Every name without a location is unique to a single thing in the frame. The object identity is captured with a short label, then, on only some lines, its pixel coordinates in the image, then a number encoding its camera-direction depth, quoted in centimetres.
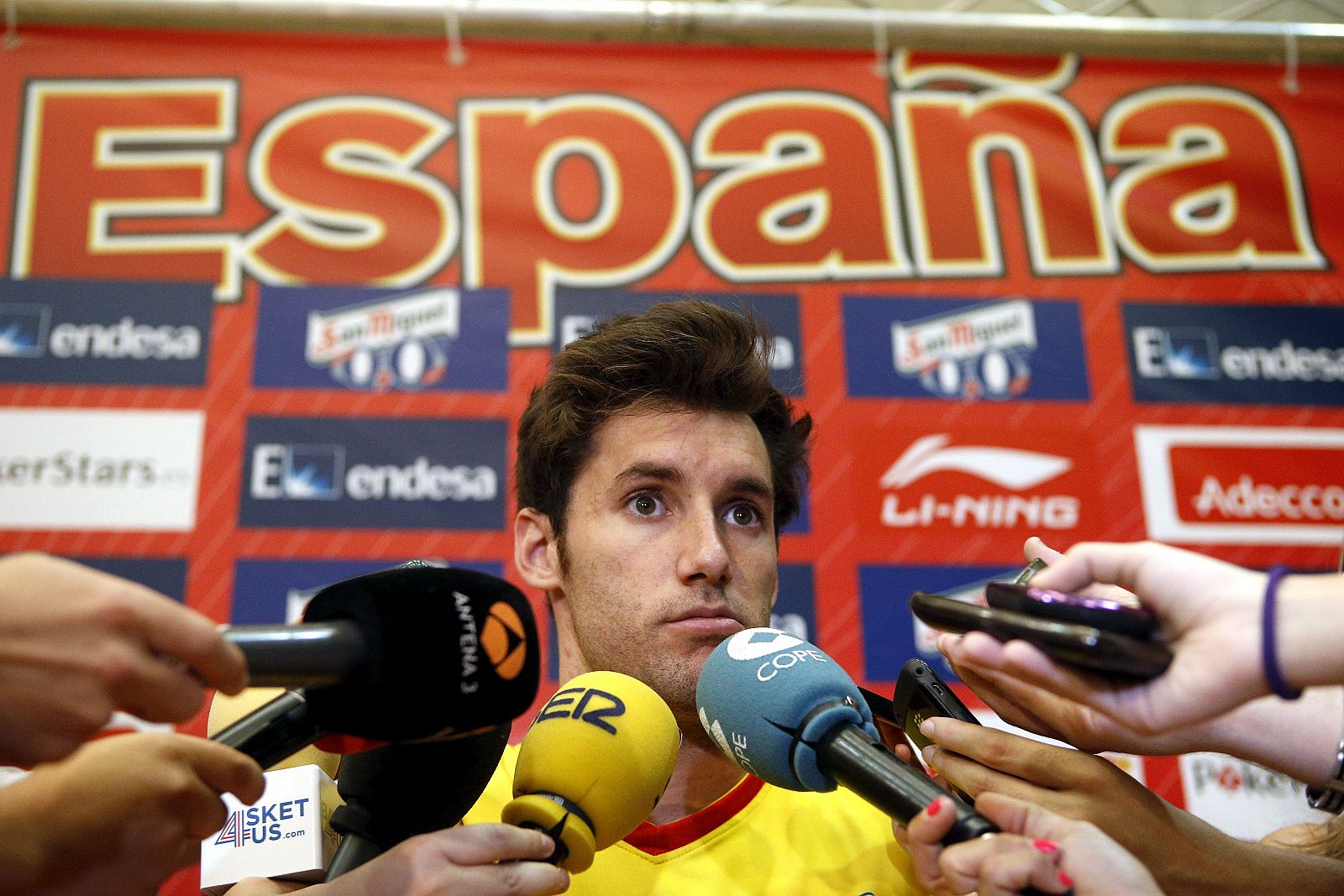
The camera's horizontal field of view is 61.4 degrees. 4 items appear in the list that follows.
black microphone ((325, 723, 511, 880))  113
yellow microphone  107
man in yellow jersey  161
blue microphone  96
